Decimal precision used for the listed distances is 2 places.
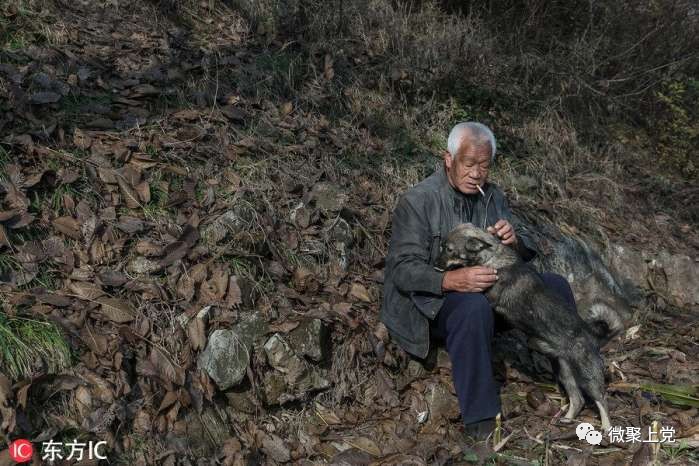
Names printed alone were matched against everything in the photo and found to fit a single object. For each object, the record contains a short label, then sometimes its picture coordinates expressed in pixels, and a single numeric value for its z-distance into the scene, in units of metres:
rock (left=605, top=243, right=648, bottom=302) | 7.04
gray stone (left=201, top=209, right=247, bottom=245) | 4.67
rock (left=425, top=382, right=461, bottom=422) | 4.49
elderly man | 4.06
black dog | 4.26
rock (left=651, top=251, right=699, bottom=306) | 7.08
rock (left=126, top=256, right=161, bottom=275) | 4.34
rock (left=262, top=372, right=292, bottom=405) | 4.20
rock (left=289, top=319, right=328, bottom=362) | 4.35
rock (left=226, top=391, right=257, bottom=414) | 4.11
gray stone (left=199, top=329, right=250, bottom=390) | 4.04
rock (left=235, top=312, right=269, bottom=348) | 4.26
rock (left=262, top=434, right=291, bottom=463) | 3.96
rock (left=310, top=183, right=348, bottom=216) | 5.37
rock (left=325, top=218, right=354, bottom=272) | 5.15
